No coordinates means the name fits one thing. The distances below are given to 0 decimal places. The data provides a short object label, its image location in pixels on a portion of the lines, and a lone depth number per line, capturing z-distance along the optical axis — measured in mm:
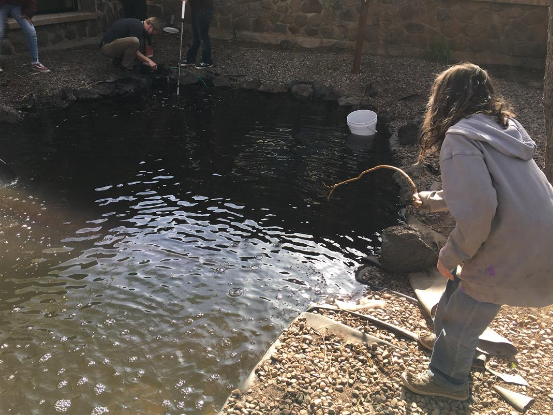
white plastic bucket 7500
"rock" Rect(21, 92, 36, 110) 7860
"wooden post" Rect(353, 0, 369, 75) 9367
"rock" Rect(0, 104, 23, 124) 7305
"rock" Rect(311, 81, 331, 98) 9500
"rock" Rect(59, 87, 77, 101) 8406
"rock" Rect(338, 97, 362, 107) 9039
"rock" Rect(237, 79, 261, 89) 9852
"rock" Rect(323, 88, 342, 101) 9391
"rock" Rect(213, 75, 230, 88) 9906
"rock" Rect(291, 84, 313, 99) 9539
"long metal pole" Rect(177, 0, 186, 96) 9361
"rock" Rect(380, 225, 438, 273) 4328
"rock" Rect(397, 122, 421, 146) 7281
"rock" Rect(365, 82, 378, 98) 9133
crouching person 9258
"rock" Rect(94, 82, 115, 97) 8836
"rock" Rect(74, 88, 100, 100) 8602
